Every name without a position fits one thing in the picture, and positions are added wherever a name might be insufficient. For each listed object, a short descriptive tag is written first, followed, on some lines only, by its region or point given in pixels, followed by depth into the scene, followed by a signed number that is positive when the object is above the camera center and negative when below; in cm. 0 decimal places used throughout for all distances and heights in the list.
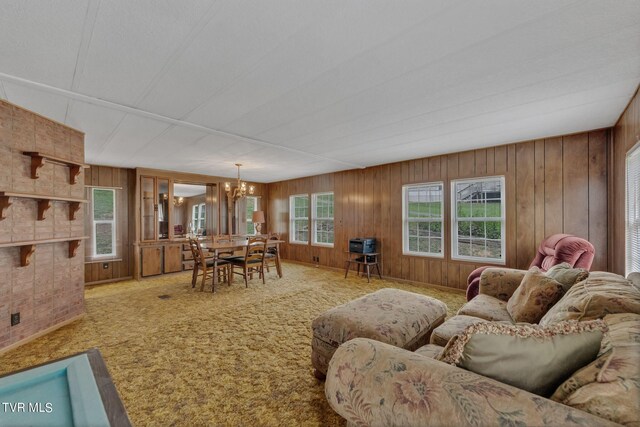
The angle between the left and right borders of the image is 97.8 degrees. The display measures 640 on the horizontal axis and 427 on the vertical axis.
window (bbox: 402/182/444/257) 501 -9
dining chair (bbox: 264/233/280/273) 570 -84
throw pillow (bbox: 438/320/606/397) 97 -49
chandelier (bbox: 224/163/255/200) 570 +55
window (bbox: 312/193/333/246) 695 -12
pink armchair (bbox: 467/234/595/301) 277 -42
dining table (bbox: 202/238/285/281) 492 -56
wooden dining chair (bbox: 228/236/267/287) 499 -80
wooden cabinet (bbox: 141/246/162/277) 579 -95
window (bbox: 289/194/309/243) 752 -10
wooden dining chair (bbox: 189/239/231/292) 474 -87
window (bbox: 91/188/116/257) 552 -13
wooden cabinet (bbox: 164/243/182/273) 612 -96
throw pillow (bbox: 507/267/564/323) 191 -60
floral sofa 80 -58
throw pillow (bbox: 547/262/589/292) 195 -45
